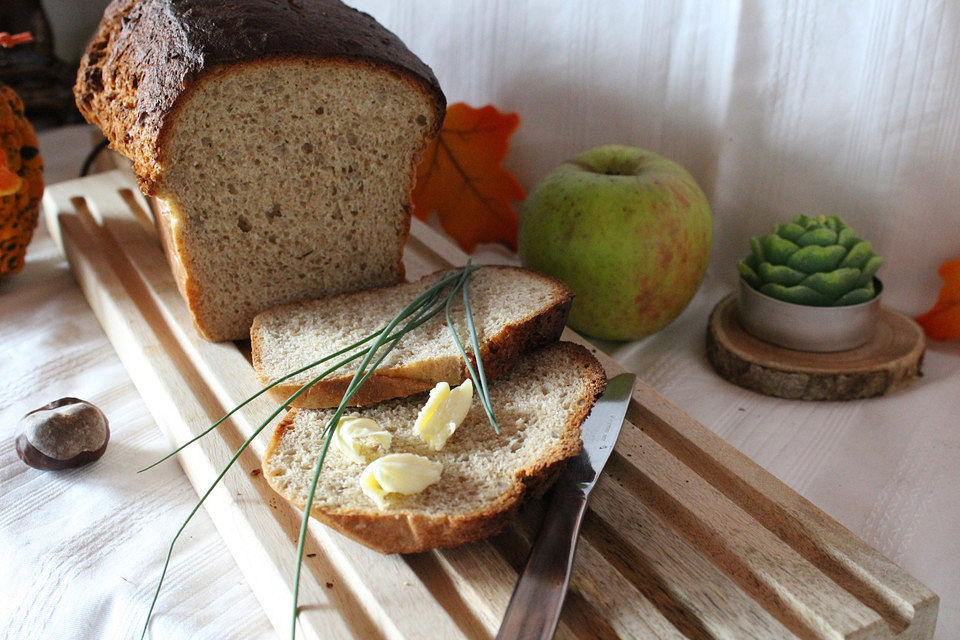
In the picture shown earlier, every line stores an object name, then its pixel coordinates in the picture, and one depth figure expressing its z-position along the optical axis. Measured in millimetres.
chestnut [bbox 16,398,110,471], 401
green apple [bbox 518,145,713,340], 447
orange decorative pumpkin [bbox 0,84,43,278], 464
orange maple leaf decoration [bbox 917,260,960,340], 464
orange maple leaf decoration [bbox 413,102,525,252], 525
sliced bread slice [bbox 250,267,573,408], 396
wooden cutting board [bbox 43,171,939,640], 352
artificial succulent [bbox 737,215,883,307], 437
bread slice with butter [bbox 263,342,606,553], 360
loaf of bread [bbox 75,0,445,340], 413
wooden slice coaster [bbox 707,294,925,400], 439
